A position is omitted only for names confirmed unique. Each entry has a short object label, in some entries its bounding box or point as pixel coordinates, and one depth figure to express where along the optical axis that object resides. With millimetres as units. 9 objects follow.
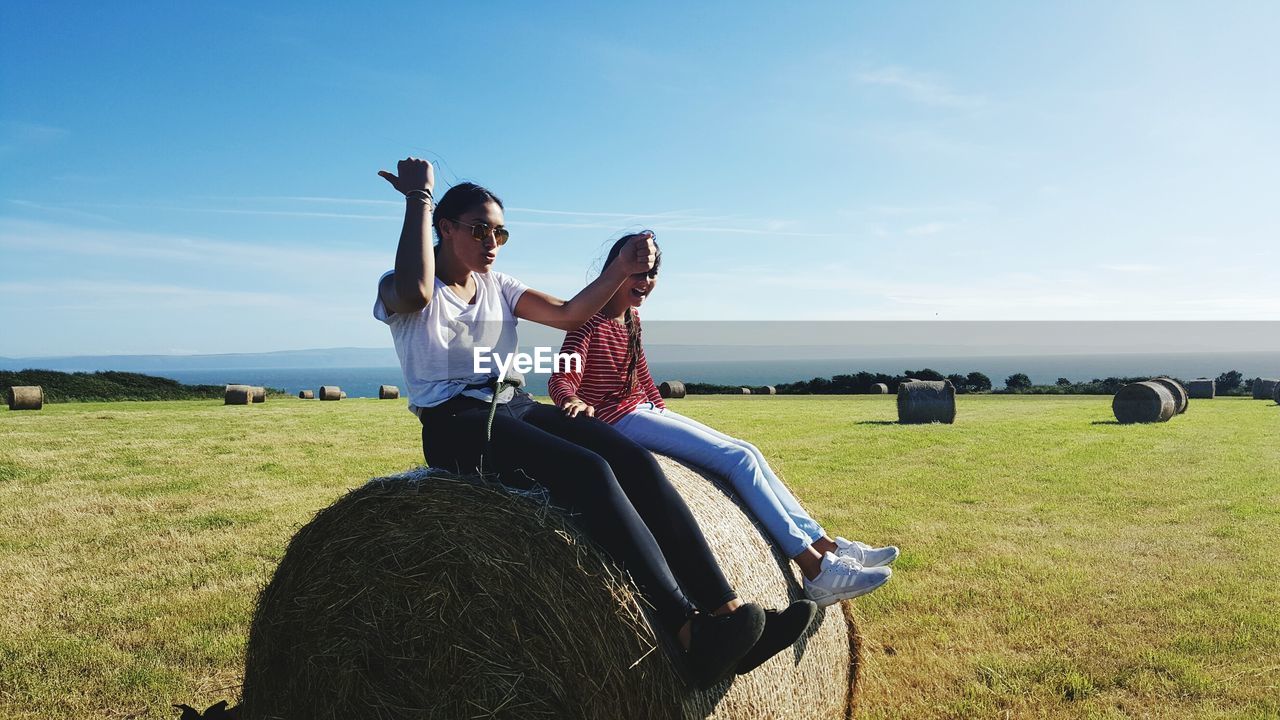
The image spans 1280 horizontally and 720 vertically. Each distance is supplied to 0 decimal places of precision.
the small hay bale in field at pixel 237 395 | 29547
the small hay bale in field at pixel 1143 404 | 21531
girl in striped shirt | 4039
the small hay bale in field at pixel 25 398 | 25062
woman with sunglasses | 3295
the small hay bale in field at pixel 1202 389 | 34594
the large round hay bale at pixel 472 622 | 3418
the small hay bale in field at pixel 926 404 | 21297
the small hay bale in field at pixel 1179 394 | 24422
